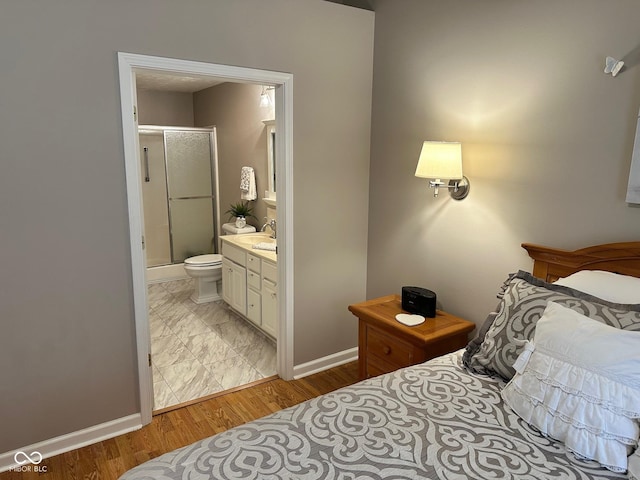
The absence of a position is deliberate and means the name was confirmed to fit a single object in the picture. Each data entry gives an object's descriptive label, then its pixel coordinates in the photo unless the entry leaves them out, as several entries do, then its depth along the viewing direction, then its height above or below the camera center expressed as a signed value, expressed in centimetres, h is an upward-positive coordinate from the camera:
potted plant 488 -50
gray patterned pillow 160 -58
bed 131 -88
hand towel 481 -16
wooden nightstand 240 -95
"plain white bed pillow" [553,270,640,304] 168 -45
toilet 468 -111
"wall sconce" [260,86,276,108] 432 +70
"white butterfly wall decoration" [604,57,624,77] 186 +45
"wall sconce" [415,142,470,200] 239 +5
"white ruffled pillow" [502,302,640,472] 131 -68
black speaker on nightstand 264 -79
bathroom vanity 350 -97
